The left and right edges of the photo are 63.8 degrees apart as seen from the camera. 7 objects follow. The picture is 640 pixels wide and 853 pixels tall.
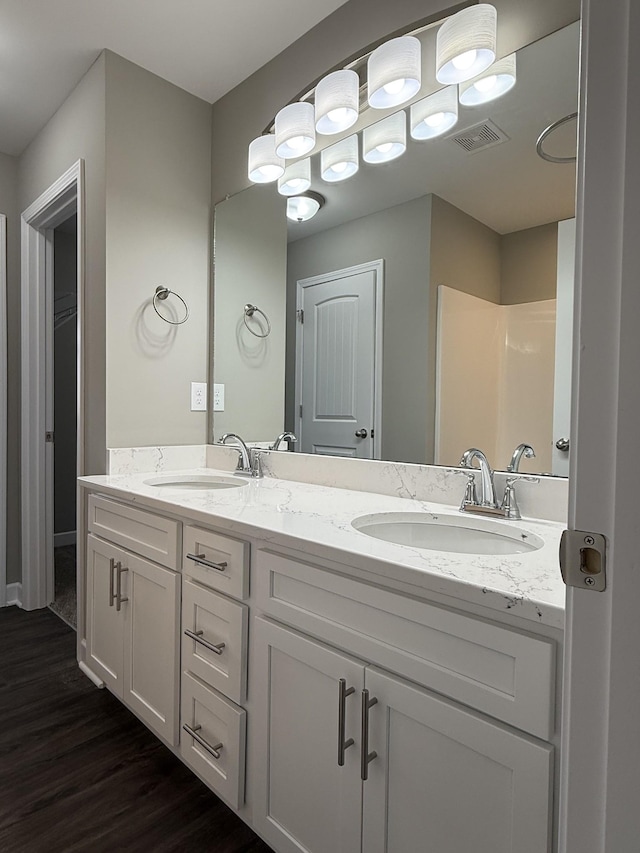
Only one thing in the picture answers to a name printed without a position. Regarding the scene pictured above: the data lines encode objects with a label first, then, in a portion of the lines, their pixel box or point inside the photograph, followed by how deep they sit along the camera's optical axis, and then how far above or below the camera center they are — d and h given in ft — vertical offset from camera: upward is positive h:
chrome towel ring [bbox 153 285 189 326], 7.25 +1.64
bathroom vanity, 2.56 -1.65
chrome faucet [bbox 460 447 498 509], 4.46 -0.61
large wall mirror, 4.35 +1.24
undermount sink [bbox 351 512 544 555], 3.96 -0.98
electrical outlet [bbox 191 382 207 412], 7.77 +0.22
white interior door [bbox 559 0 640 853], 1.78 -0.05
